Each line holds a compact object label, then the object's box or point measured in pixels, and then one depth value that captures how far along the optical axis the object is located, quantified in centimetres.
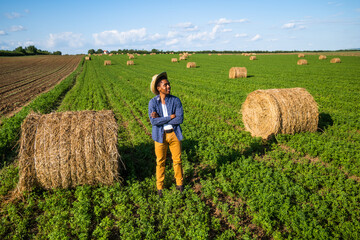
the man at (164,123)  492
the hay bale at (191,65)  3621
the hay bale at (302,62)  3637
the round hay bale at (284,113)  809
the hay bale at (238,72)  2255
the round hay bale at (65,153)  520
